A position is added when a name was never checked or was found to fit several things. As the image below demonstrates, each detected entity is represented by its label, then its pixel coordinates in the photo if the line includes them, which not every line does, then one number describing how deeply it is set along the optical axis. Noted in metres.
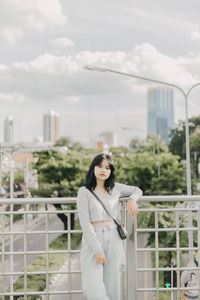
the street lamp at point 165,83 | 11.96
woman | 3.44
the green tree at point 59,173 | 28.83
